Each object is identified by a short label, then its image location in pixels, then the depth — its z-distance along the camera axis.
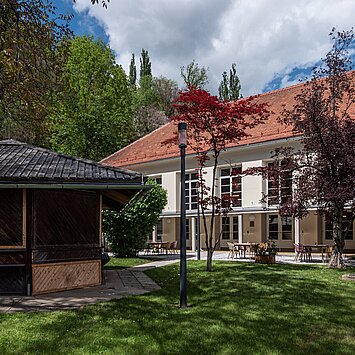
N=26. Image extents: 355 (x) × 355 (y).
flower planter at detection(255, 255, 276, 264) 15.95
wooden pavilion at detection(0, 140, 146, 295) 8.72
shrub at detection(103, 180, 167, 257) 18.08
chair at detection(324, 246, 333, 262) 17.16
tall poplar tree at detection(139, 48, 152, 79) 54.07
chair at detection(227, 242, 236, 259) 19.14
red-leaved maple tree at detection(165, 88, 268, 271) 12.23
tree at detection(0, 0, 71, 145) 8.71
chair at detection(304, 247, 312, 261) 17.50
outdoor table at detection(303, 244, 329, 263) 17.28
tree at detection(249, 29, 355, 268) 13.00
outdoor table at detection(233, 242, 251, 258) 19.00
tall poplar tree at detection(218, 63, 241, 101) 48.59
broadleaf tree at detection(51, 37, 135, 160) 31.75
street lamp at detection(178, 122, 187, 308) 7.46
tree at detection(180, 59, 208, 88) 45.34
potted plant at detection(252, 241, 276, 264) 15.96
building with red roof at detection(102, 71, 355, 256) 21.64
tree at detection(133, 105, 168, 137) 42.00
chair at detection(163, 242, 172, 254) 21.80
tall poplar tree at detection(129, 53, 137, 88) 55.44
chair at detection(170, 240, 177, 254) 22.01
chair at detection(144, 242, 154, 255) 22.27
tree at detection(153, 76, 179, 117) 48.97
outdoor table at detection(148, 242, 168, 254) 21.86
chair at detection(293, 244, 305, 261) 17.54
